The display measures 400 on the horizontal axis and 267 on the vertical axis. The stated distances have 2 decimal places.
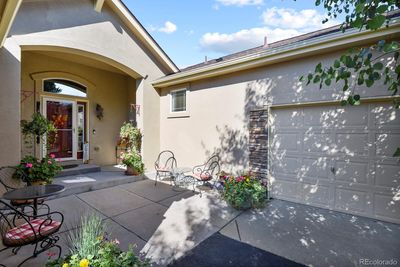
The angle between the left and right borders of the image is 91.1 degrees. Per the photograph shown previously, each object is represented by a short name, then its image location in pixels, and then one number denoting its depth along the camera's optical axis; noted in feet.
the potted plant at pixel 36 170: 14.19
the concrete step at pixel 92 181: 16.66
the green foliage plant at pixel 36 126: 16.57
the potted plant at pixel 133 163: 21.16
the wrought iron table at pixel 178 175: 18.01
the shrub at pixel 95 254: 5.65
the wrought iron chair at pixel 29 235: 7.27
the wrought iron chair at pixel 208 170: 18.18
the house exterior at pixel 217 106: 12.19
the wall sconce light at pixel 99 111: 25.41
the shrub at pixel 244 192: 13.84
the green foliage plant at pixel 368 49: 5.61
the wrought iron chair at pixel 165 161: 22.98
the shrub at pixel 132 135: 22.18
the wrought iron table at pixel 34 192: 8.86
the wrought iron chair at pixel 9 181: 13.51
